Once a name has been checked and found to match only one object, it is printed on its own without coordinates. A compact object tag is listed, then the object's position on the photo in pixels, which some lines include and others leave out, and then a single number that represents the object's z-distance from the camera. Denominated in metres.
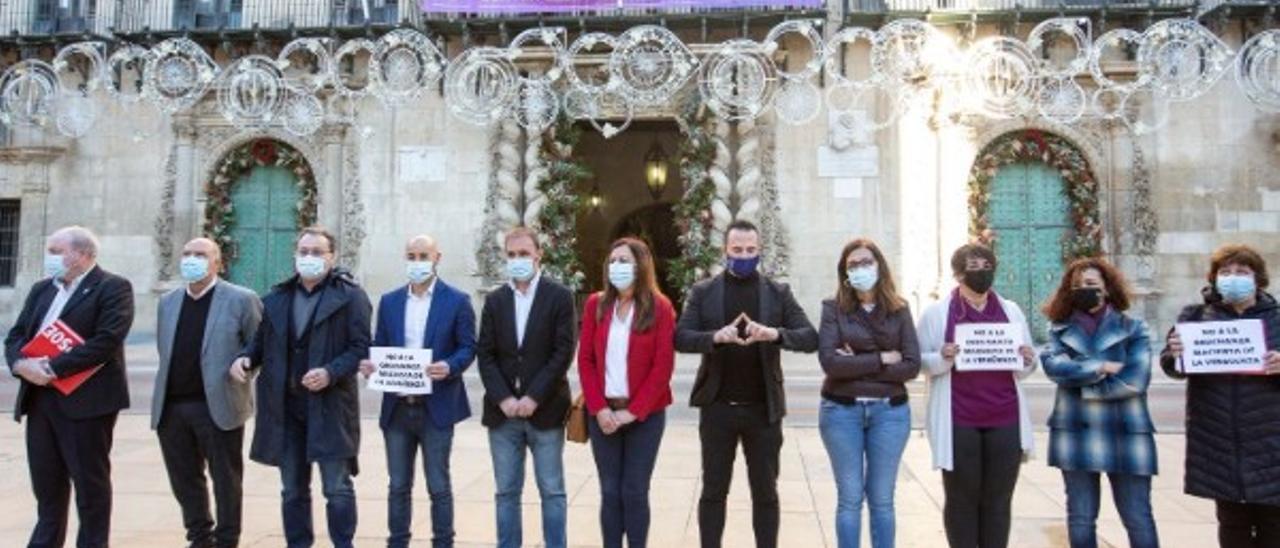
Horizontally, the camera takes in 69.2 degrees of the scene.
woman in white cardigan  4.74
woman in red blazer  4.95
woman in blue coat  4.71
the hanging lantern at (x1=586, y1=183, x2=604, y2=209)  19.17
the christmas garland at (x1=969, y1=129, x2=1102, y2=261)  15.75
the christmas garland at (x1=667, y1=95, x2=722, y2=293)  15.48
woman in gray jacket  4.81
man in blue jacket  5.20
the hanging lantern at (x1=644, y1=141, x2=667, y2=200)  17.23
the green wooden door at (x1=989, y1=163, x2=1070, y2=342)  16.00
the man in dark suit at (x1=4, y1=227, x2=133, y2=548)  5.18
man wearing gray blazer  5.39
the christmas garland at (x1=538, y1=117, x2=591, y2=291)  15.97
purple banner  15.69
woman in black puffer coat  4.35
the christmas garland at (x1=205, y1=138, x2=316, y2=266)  17.38
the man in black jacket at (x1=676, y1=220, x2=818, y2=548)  4.95
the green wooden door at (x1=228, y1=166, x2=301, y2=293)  17.52
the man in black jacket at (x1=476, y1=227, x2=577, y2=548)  5.09
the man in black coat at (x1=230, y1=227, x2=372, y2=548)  5.21
